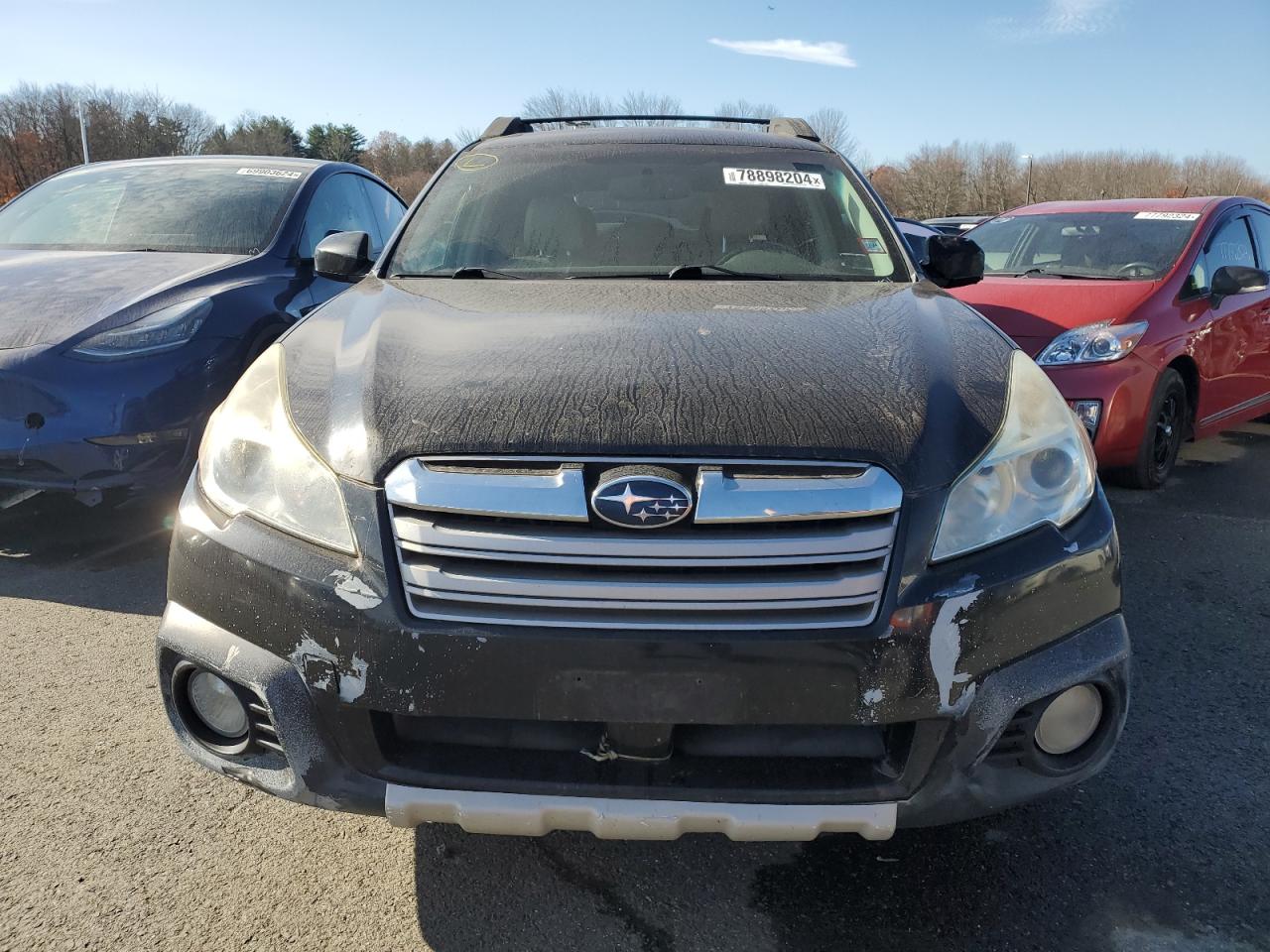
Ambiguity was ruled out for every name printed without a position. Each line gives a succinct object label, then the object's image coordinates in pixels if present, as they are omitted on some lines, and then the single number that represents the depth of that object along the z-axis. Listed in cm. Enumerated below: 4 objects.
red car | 492
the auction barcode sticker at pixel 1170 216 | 585
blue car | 358
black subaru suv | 162
